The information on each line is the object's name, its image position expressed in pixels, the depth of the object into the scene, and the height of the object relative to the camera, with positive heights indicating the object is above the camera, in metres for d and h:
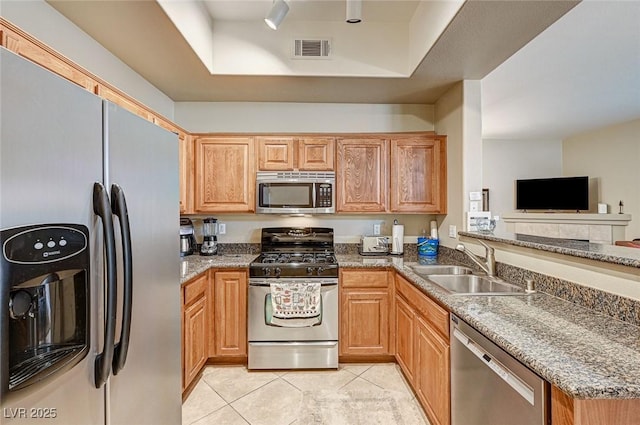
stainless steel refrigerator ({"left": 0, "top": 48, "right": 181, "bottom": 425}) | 0.70 -0.12
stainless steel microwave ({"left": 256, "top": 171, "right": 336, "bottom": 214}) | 3.00 +0.18
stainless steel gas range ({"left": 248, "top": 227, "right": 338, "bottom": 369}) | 2.63 -0.88
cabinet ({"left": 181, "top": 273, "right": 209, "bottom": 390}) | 2.23 -0.89
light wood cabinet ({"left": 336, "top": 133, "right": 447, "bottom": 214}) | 3.09 +0.38
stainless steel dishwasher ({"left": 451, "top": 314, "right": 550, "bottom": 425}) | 1.04 -0.69
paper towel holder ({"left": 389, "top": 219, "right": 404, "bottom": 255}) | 3.19 -0.29
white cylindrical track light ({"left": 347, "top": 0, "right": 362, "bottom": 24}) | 1.91 +1.27
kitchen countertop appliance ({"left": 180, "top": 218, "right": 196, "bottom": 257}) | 3.09 -0.24
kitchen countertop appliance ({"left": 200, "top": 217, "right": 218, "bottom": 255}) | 3.16 -0.25
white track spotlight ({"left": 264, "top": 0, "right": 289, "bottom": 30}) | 1.87 +1.24
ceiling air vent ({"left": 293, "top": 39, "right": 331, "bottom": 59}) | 2.60 +1.38
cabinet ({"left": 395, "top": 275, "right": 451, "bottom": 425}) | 1.74 -0.91
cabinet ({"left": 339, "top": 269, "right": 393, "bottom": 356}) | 2.77 -0.90
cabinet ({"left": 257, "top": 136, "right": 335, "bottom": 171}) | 3.08 +0.59
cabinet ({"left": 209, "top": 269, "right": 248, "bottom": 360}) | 2.74 -0.90
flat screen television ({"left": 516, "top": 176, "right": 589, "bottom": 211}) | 6.48 +0.38
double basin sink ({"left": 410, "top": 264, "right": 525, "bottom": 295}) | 1.99 -0.50
